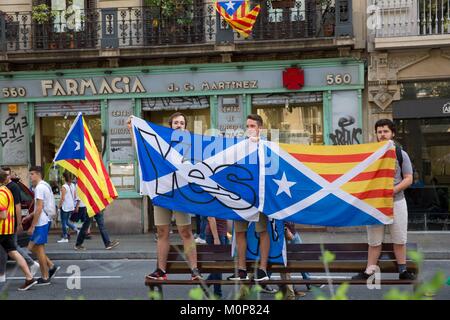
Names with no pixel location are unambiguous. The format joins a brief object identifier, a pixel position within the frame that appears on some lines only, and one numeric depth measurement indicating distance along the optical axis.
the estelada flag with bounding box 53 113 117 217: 10.07
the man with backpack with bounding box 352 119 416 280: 6.77
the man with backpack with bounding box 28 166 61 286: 9.79
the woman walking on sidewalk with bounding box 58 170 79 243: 15.99
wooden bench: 6.85
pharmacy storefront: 17.41
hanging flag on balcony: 16.92
